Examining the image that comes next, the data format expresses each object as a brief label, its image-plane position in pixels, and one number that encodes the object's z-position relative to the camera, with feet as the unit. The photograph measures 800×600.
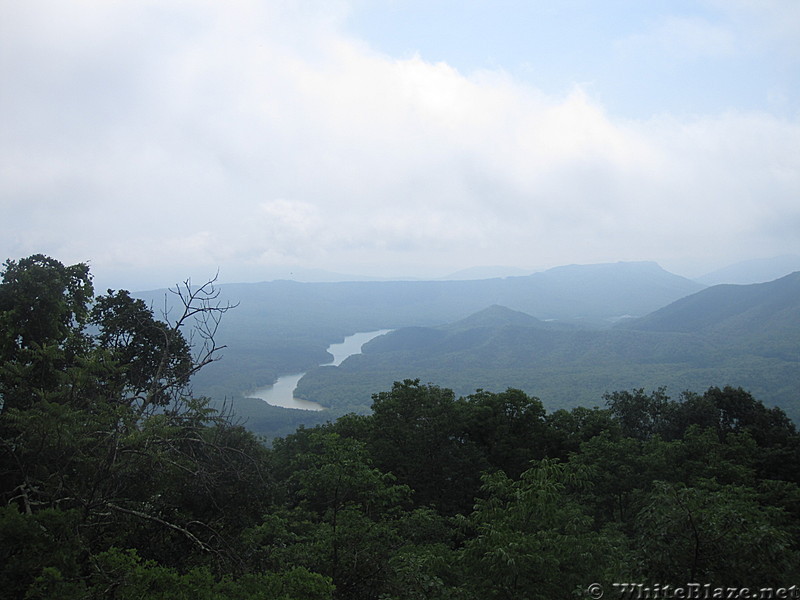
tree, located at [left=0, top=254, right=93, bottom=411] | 30.14
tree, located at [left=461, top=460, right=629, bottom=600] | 21.08
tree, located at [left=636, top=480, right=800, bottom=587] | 16.71
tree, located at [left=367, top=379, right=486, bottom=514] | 51.47
